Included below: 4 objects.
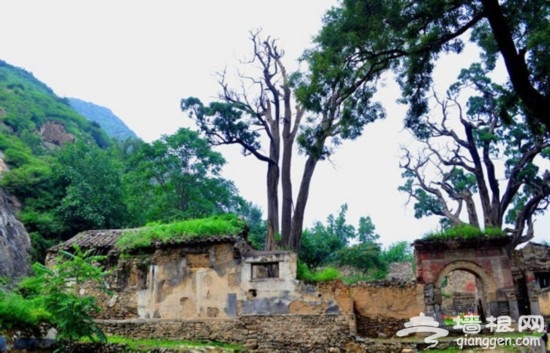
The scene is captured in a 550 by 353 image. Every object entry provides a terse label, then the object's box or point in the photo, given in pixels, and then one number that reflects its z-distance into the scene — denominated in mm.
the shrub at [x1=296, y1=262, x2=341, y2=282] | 14984
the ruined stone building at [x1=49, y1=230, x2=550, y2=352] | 14484
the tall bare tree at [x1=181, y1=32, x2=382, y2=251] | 19266
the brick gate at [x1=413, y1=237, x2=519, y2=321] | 16703
